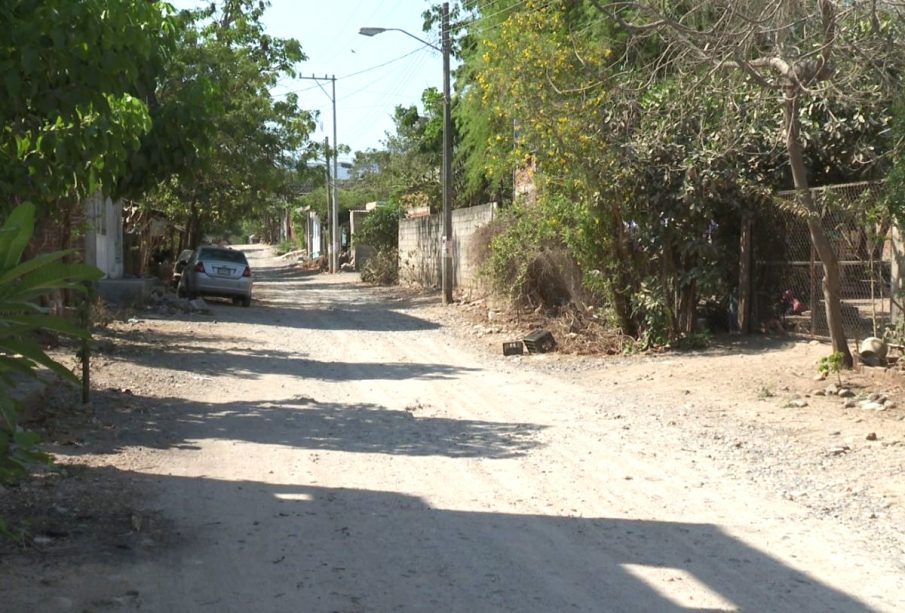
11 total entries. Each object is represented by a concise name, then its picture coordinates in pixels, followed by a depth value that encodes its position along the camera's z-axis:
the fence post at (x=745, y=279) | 16.14
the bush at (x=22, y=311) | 4.62
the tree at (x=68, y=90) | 6.74
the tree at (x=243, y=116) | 28.55
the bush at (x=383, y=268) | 40.41
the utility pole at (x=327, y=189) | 36.16
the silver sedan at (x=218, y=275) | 27.62
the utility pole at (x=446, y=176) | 25.69
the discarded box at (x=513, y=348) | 17.52
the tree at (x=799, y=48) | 11.29
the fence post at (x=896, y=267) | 12.64
